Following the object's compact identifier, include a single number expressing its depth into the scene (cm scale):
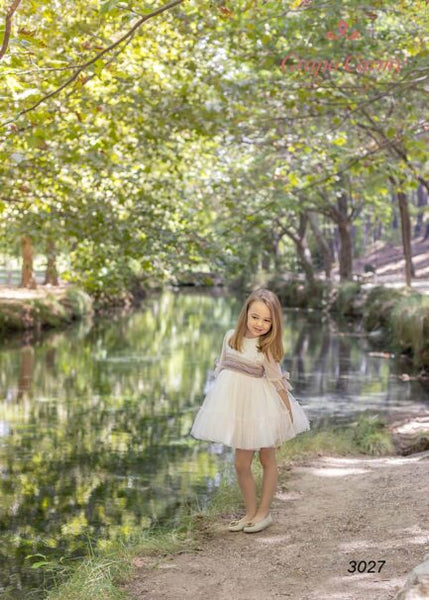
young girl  669
